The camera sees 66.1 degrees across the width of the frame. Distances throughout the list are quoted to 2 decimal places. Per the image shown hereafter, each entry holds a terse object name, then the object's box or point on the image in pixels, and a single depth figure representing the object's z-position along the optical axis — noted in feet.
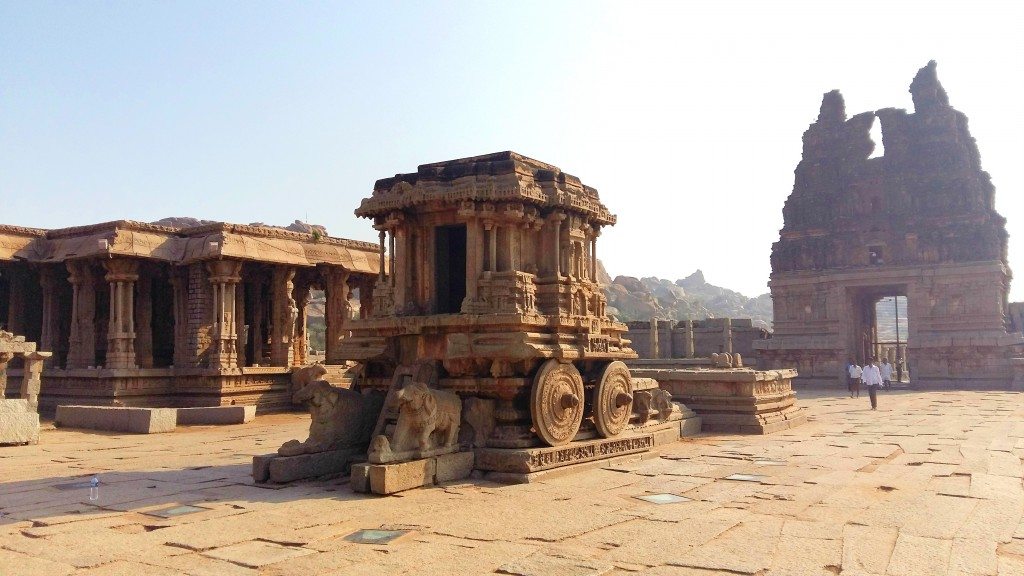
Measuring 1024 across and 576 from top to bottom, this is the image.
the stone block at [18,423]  40.60
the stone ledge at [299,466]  26.18
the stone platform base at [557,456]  26.96
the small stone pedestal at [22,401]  40.73
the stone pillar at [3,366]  45.67
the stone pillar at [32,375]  48.57
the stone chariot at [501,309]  28.99
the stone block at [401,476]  23.97
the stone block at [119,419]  46.91
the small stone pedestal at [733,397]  43.29
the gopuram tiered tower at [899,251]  95.96
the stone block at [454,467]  26.45
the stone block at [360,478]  24.12
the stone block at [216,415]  52.24
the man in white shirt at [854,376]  75.51
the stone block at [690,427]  41.11
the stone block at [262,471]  26.32
